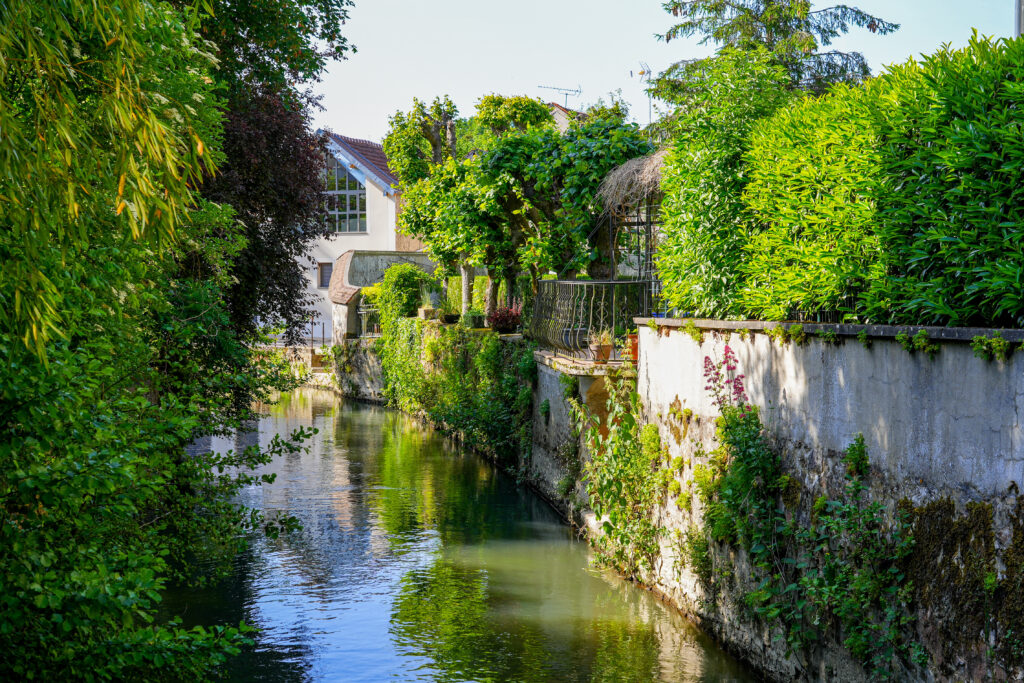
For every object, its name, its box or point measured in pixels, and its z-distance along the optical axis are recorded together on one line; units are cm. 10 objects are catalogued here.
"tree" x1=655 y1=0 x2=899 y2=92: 2859
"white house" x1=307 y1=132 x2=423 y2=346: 4631
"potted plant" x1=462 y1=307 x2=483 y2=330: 2498
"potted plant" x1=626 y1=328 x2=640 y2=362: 1306
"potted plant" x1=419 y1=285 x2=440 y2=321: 2970
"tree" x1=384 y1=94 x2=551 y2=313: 2217
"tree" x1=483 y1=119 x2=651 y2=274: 1864
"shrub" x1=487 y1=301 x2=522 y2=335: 2291
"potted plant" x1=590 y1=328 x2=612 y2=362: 1380
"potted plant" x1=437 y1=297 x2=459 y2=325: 2881
